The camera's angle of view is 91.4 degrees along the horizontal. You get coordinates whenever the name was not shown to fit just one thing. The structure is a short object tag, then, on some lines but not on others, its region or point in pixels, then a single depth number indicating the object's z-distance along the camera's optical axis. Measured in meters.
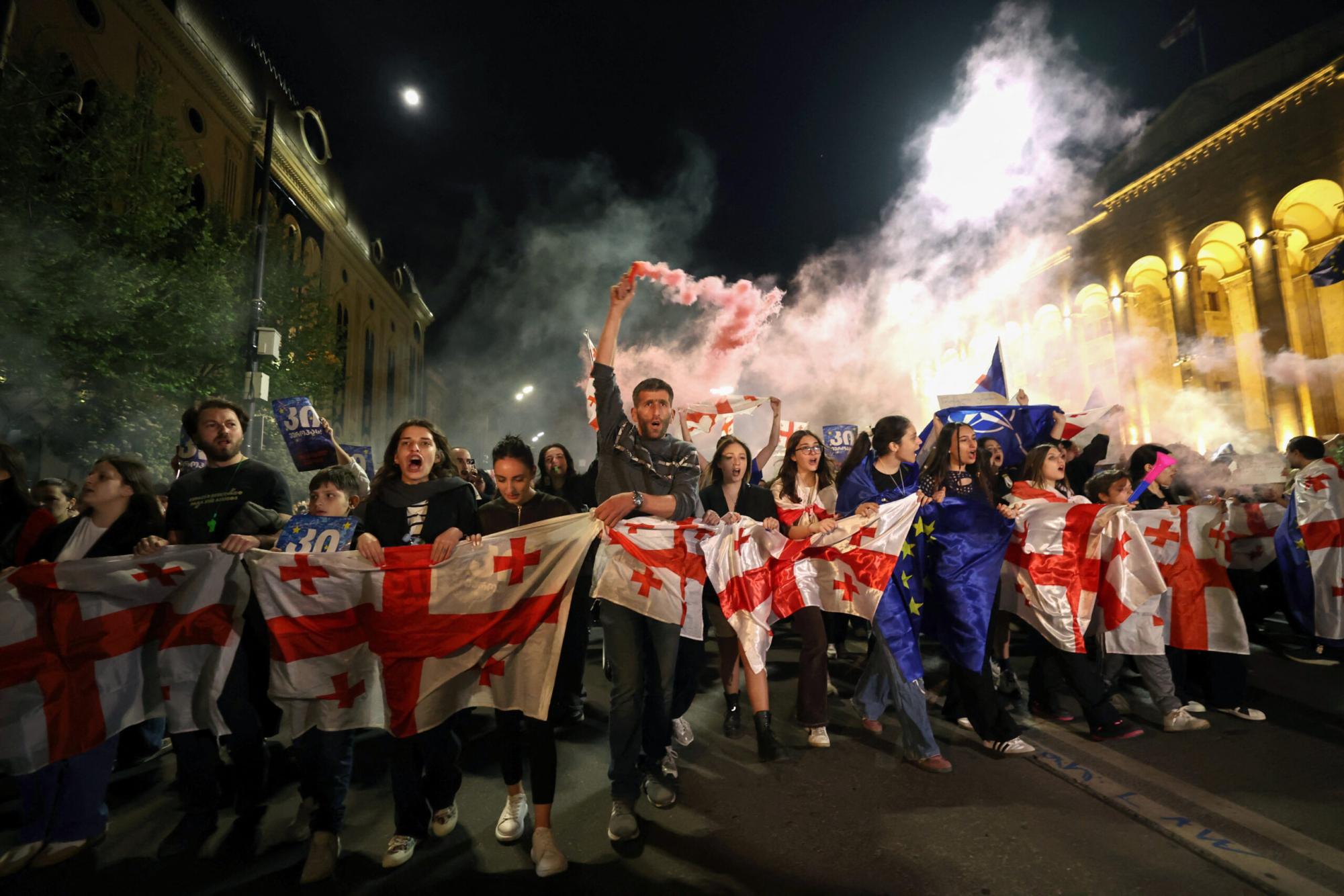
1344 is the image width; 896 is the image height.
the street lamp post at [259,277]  11.41
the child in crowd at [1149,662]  4.56
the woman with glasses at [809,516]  4.46
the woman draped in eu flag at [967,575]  4.29
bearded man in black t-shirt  3.39
